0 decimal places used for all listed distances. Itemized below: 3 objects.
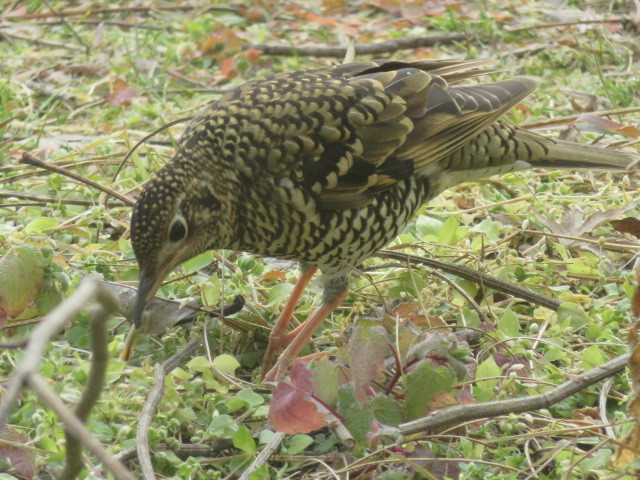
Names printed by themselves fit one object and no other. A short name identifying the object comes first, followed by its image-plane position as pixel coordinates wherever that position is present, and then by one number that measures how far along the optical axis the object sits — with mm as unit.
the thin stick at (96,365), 3166
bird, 6602
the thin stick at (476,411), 5340
